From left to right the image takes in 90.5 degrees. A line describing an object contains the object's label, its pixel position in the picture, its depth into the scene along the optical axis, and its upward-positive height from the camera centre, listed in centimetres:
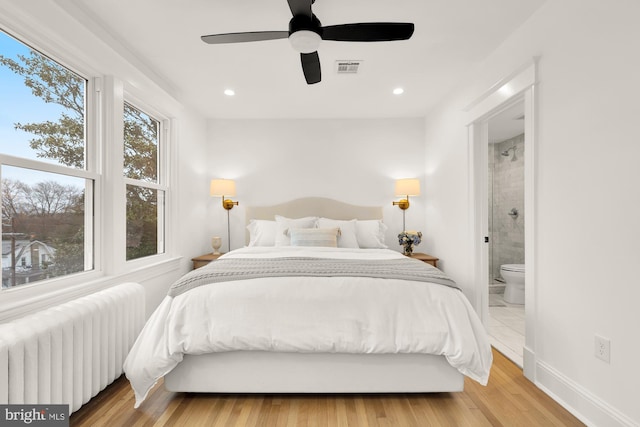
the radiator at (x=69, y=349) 135 -68
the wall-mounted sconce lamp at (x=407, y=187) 402 +34
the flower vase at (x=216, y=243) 396 -36
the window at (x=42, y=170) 170 +27
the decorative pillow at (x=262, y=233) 368 -22
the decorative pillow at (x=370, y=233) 370 -23
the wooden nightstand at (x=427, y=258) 364 -51
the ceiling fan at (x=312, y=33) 175 +106
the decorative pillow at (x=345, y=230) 357 -19
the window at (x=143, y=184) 275 +28
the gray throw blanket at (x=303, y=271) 201 -38
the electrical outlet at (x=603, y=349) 160 -70
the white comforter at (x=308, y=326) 181 -65
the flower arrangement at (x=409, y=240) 378 -31
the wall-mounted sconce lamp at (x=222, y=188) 404 +33
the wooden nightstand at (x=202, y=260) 365 -53
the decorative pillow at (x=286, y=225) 353 -13
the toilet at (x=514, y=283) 388 -87
